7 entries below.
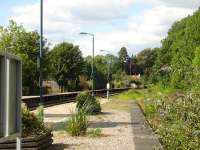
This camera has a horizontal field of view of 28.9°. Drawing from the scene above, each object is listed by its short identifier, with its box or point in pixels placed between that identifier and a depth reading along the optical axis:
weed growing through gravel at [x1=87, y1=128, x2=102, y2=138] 11.75
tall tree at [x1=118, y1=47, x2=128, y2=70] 106.31
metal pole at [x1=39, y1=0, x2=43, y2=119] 19.87
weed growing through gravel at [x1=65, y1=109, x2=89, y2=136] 11.63
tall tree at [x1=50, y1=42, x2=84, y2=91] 62.48
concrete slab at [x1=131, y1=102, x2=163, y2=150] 9.43
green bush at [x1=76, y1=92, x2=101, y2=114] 20.36
